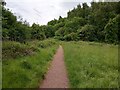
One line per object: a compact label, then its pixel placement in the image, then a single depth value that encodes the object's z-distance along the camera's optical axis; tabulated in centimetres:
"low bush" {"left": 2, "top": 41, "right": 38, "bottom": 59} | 633
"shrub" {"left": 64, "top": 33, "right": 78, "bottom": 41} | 2941
